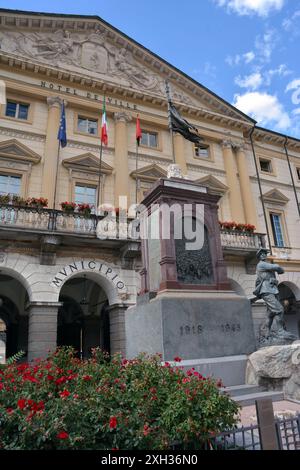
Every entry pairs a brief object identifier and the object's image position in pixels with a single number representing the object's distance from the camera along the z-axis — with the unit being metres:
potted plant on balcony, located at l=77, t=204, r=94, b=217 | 15.16
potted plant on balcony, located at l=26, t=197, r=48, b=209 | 14.40
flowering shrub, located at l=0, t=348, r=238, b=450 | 3.03
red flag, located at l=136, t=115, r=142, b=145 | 17.38
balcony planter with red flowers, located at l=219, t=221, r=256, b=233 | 17.81
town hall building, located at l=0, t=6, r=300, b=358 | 14.04
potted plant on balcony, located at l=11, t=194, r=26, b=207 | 14.33
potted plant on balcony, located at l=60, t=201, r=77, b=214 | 14.83
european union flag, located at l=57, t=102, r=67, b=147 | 15.53
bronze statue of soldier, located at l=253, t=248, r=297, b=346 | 7.29
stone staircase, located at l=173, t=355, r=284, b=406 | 5.86
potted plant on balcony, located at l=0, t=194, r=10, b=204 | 14.04
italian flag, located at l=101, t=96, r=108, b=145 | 16.27
